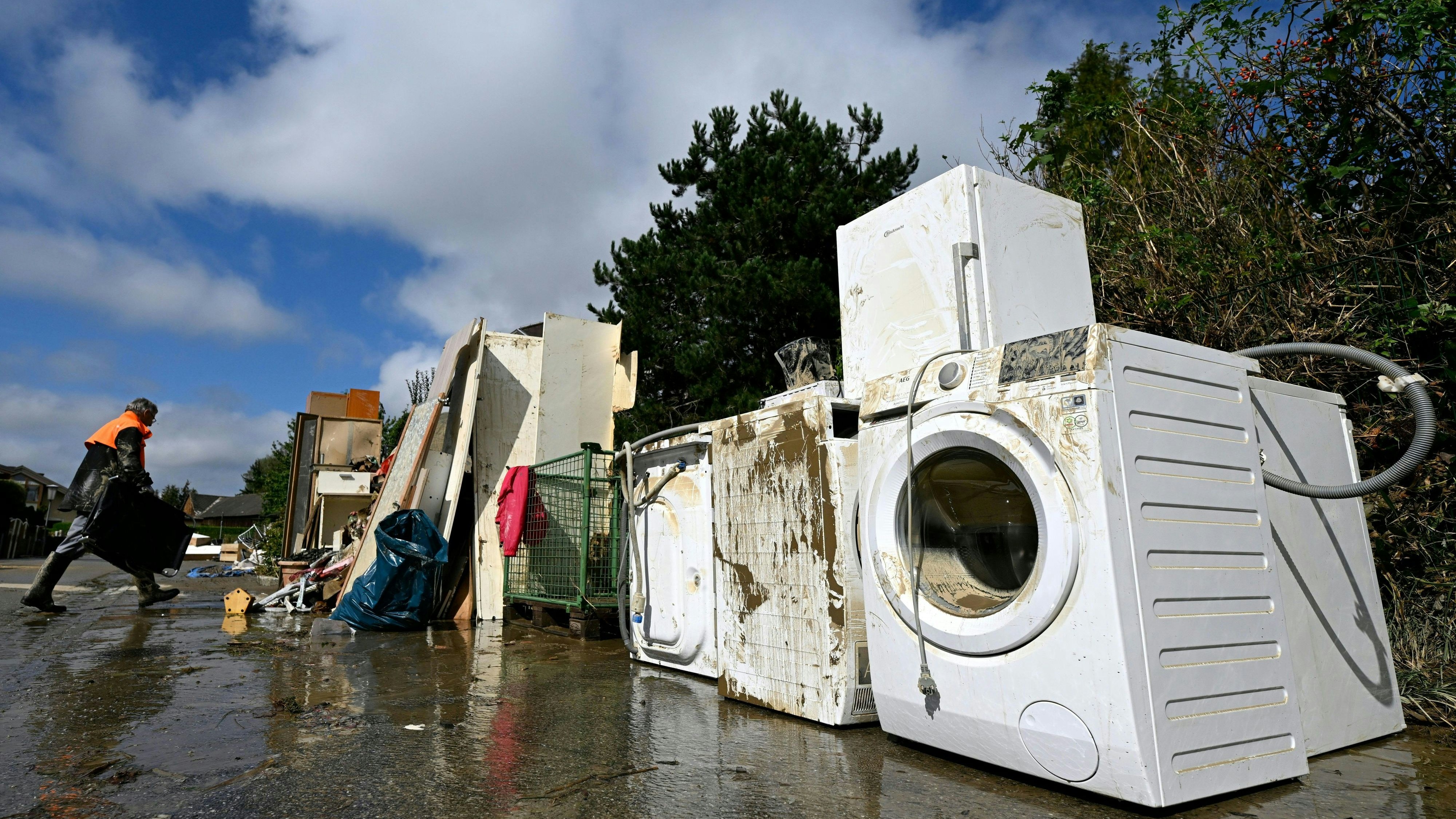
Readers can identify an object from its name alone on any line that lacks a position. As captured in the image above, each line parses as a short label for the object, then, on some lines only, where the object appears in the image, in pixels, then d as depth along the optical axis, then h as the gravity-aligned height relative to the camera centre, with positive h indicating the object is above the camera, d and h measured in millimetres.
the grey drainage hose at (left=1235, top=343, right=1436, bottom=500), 2289 +386
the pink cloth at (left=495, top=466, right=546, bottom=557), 5859 +438
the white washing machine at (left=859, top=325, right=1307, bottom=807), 1937 -74
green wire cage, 5418 +227
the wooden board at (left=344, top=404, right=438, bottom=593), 6691 +833
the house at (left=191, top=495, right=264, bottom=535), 59656 +4718
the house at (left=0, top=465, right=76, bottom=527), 50438 +6280
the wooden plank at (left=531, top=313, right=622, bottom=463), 7145 +1740
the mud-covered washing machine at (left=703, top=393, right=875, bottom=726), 2879 -2
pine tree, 10586 +4498
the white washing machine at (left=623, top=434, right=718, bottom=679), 3922 +9
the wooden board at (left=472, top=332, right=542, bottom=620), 6832 +1363
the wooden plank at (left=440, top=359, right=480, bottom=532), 6734 +1092
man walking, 6391 +852
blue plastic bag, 5855 -80
